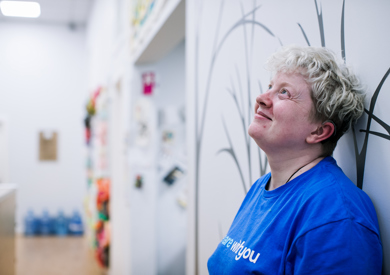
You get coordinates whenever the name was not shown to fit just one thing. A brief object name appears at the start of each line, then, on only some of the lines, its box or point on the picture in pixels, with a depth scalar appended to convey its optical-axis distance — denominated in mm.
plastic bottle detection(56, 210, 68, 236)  7394
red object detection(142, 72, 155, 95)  3738
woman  766
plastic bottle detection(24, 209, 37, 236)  7363
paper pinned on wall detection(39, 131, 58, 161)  7867
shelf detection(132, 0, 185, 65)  2400
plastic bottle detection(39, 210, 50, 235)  7449
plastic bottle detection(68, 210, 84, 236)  7418
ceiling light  6365
